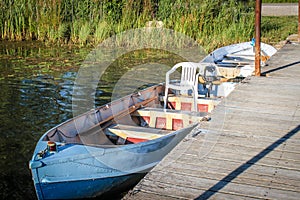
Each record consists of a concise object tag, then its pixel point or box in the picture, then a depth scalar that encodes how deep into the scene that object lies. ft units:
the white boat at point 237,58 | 30.89
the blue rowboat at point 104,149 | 16.21
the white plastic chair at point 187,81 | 24.66
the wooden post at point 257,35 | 26.48
